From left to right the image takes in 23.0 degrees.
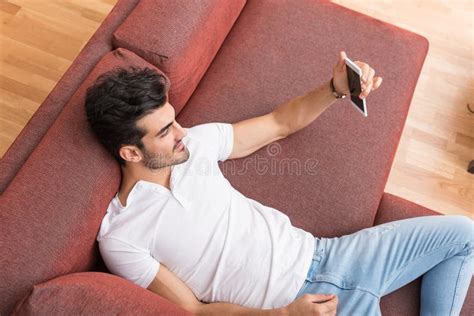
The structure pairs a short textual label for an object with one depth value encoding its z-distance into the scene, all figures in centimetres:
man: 284
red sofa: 276
